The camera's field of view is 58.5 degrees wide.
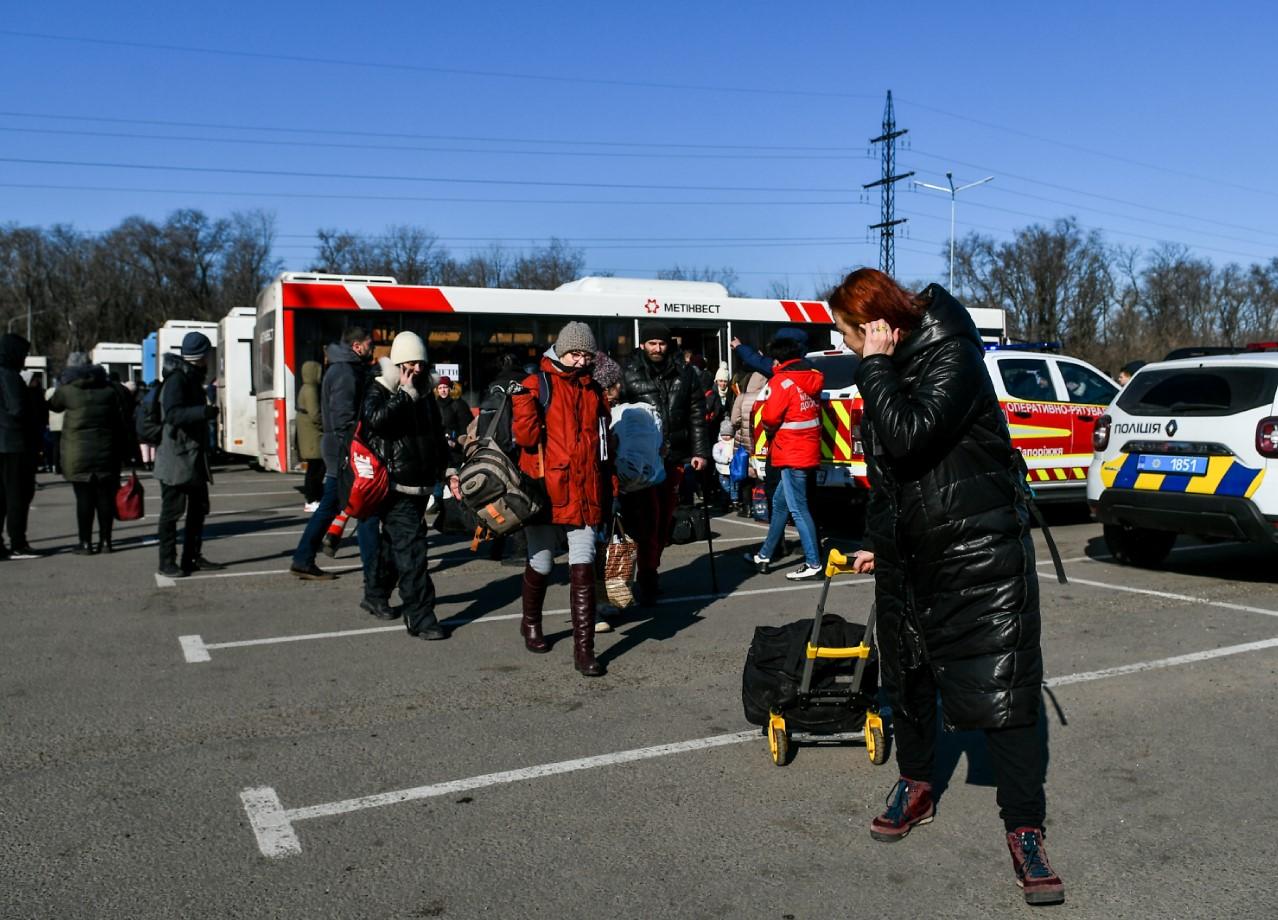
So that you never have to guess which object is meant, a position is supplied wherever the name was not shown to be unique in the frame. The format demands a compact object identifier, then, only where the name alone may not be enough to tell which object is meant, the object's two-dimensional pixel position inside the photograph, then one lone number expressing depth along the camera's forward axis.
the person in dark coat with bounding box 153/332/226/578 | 9.05
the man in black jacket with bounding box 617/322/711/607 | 8.09
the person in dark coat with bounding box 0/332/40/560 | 10.39
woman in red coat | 6.02
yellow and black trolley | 4.63
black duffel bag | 4.68
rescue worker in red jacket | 8.73
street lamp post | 44.71
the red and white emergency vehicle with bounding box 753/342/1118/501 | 11.09
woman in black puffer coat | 3.35
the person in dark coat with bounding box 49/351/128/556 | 10.59
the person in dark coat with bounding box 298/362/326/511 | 13.42
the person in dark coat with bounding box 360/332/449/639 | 7.03
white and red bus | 17.06
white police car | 8.02
